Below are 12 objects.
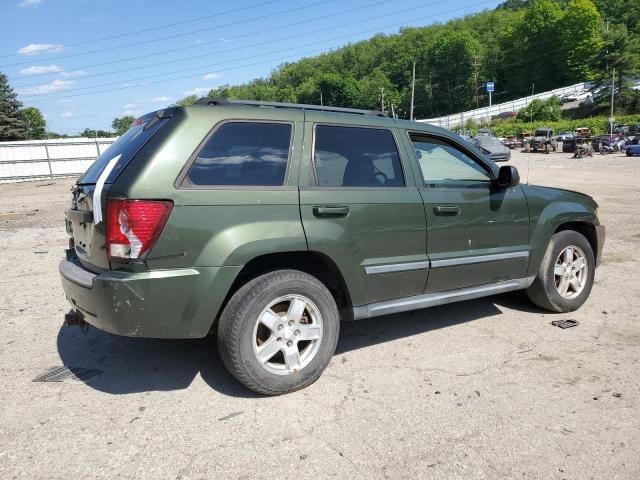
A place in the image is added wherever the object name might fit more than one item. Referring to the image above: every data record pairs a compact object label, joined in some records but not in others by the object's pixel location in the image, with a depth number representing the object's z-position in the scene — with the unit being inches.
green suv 112.3
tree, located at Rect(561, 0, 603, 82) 3811.5
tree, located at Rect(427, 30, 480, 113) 4579.2
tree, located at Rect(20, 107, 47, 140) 4313.2
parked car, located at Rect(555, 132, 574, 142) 1447.1
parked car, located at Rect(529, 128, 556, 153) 1443.2
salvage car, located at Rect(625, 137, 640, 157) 1158.6
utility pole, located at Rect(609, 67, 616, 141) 2526.6
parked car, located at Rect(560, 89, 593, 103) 3184.1
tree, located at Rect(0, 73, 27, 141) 2556.6
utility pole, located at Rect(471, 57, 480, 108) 4461.1
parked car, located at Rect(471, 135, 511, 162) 856.6
